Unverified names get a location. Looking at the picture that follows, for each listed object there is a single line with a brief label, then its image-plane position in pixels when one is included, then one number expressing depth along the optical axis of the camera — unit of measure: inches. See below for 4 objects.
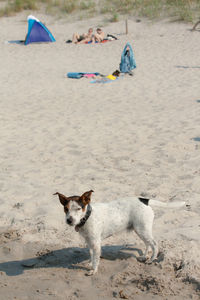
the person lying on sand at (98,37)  767.0
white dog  150.0
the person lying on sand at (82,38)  773.3
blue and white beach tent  784.0
